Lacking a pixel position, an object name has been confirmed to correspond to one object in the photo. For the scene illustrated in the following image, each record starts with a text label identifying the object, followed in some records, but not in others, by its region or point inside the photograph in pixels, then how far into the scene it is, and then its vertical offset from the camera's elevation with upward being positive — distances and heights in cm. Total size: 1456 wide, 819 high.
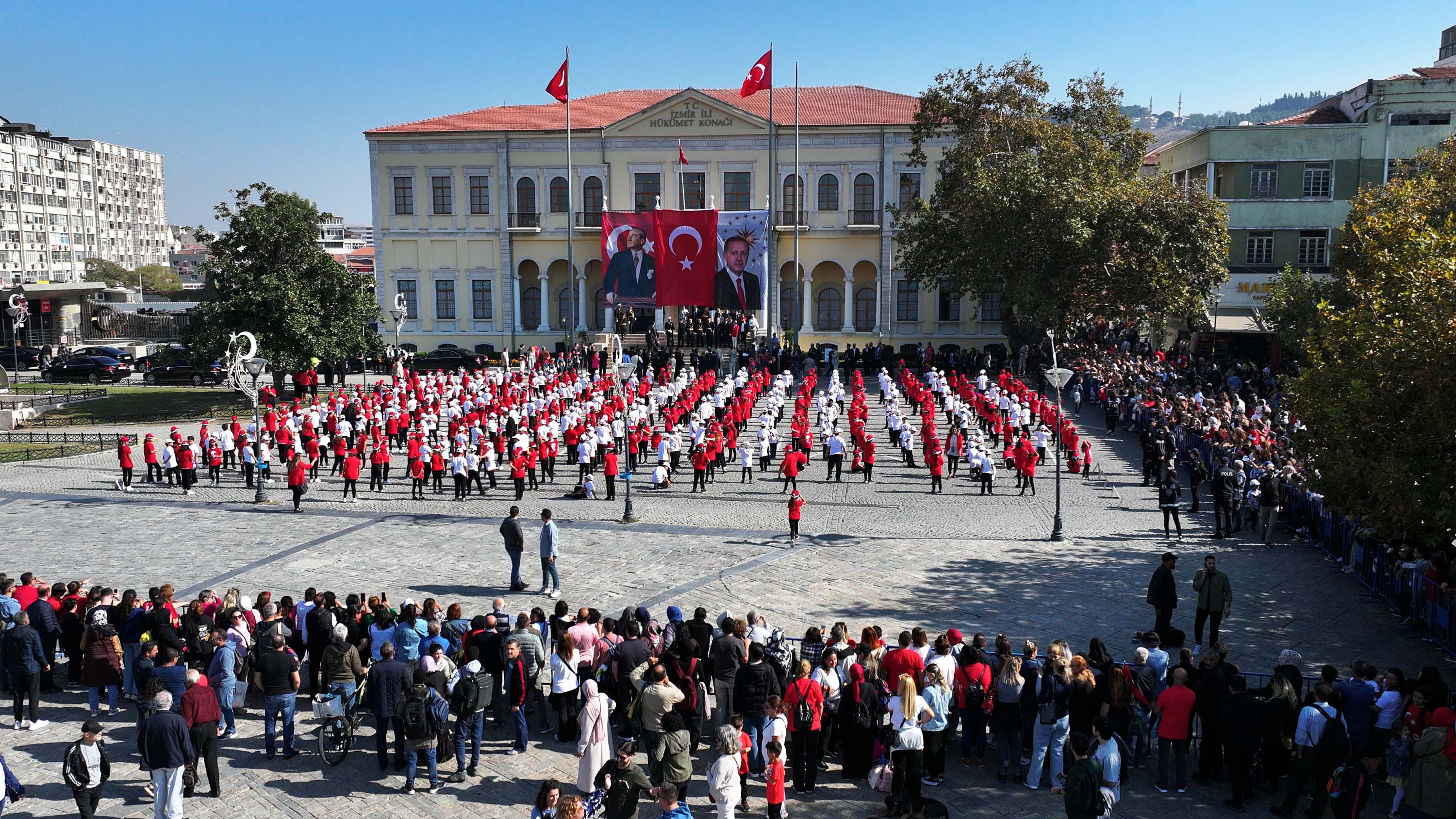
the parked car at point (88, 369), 4650 -176
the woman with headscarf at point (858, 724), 973 -365
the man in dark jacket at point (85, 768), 879 -359
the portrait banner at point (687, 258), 4531 +288
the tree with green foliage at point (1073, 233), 3600 +311
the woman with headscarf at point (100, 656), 1116 -339
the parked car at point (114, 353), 4781 -112
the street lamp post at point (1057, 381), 1883 -100
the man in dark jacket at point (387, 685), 982 -326
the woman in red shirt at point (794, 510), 1827 -314
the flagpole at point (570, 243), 4647 +368
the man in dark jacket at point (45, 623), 1185 -323
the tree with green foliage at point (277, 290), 3512 +127
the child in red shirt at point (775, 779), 863 -371
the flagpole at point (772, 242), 4797 +401
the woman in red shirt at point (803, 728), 955 -357
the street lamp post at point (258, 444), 2219 -242
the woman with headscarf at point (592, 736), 902 -344
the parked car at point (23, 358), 5231 -141
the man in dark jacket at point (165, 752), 882 -347
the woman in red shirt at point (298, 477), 2122 -294
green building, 4303 +613
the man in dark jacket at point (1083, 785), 797 -341
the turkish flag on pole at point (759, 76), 4269 +988
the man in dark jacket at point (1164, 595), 1345 -339
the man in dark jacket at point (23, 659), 1091 -335
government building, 5072 +605
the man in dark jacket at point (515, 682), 1031 -342
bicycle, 1027 -388
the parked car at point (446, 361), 4738 -149
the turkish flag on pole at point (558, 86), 4406 +986
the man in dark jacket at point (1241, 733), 940 -358
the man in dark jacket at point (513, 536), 1553 -301
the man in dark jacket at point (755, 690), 962 -325
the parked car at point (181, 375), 4484 -195
